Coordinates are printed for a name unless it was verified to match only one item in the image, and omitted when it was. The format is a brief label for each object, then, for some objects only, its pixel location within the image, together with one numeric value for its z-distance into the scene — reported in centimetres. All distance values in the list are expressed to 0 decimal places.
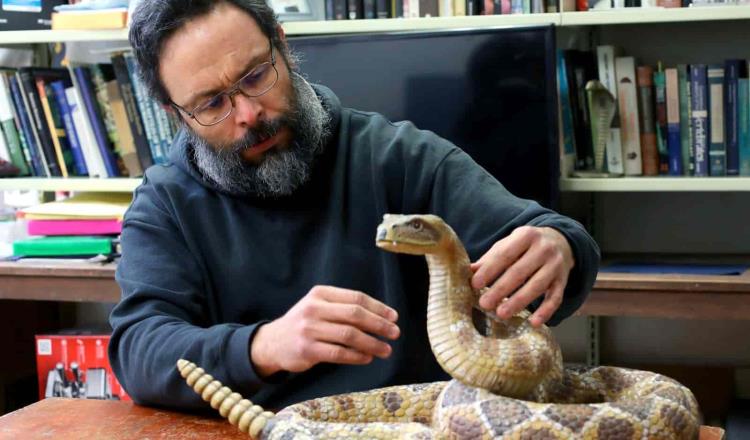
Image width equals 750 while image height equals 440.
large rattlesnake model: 99
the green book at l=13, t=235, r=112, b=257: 305
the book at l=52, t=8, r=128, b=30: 295
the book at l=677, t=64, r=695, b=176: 269
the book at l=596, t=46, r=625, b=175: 274
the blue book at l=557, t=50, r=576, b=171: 276
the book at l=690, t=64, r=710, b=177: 267
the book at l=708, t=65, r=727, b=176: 266
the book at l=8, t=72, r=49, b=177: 323
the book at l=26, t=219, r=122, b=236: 307
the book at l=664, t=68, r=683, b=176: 270
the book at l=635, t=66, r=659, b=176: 272
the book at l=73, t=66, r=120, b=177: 315
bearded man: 159
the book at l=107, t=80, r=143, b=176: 312
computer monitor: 267
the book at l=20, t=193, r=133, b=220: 308
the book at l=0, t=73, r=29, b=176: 323
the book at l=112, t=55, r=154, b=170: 308
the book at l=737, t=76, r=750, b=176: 264
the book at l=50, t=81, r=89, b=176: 320
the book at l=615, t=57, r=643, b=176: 272
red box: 321
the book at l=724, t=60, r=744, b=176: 265
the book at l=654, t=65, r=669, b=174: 271
